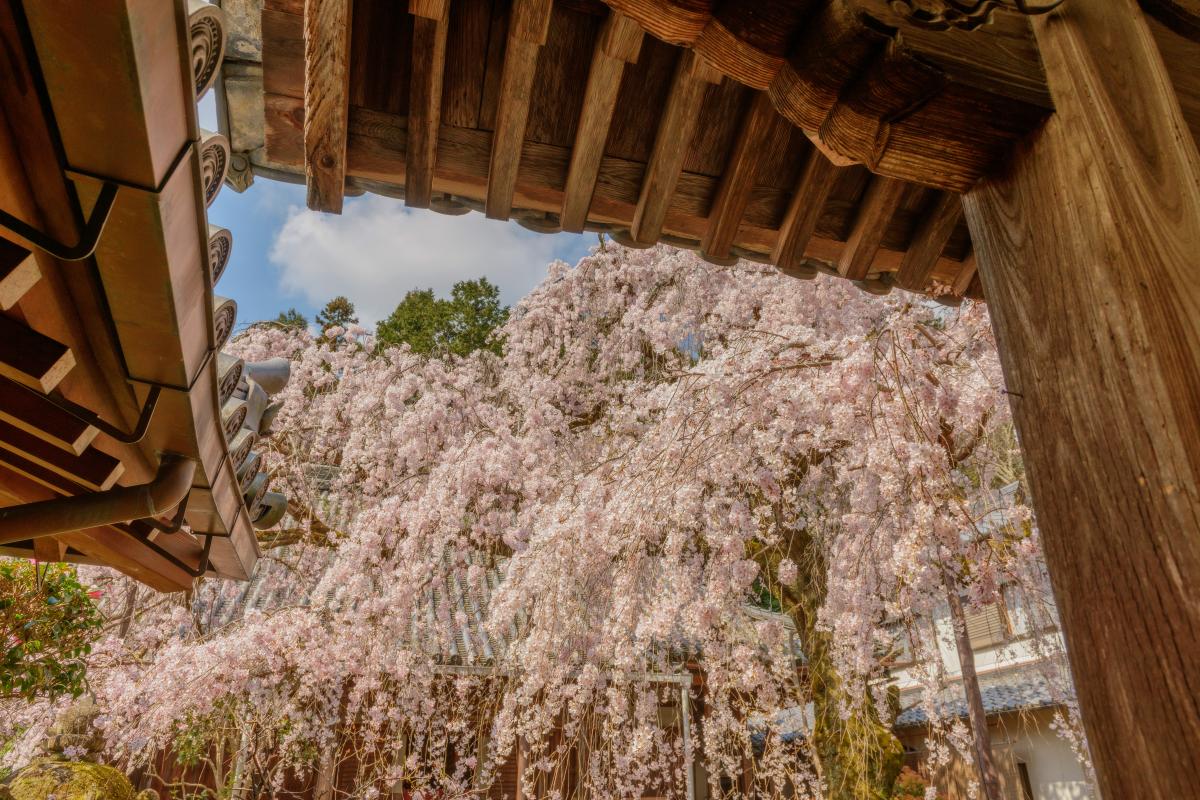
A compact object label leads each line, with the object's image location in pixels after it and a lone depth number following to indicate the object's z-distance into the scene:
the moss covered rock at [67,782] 5.20
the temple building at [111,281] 0.90
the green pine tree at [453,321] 14.84
